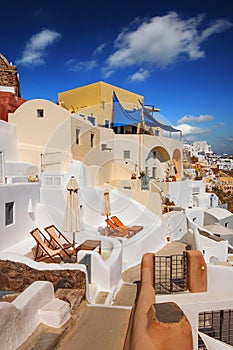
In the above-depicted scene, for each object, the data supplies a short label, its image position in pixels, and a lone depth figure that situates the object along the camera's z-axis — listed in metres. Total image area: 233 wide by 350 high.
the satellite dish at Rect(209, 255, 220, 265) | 10.78
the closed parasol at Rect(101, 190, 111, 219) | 12.04
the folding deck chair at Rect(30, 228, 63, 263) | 7.71
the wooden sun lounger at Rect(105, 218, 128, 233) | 11.59
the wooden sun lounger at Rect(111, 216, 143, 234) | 11.99
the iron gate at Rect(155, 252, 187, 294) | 6.30
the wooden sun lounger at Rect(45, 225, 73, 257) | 8.35
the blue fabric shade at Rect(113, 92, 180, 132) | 23.11
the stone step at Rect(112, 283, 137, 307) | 7.36
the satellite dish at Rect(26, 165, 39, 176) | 12.58
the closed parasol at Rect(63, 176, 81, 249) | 8.24
